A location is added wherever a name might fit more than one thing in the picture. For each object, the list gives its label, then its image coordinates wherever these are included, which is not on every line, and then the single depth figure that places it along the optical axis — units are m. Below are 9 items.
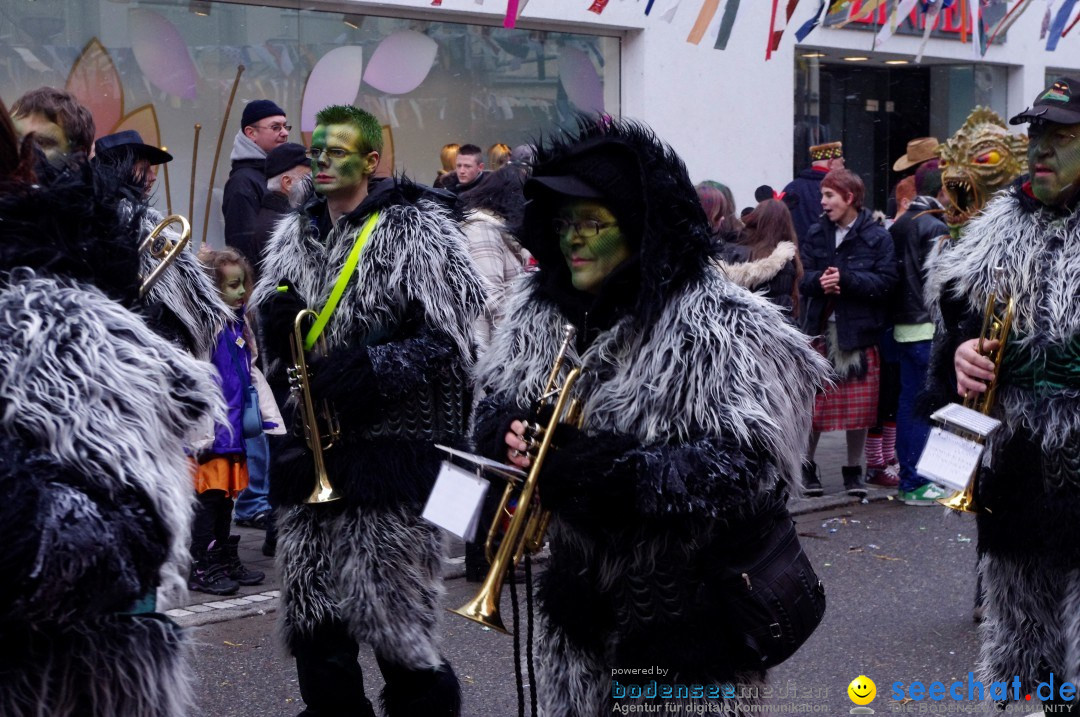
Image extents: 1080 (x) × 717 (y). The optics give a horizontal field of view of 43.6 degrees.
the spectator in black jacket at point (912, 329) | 8.90
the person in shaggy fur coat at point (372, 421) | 4.37
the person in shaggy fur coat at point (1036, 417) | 3.91
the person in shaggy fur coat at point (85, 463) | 2.18
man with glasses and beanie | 8.22
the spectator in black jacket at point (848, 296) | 8.87
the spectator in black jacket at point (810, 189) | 10.94
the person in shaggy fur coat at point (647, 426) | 3.22
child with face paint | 6.64
